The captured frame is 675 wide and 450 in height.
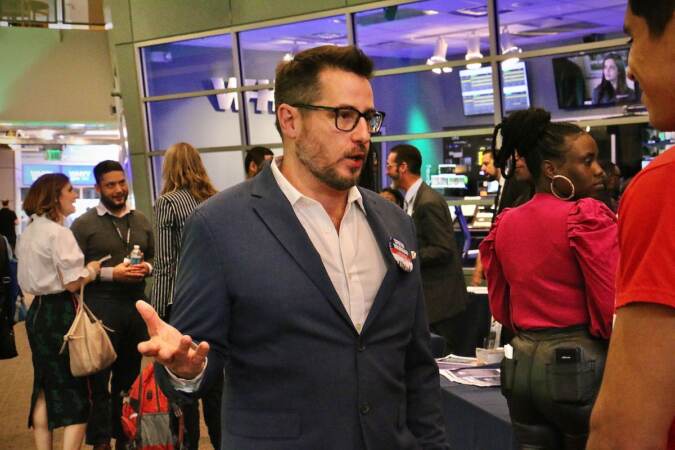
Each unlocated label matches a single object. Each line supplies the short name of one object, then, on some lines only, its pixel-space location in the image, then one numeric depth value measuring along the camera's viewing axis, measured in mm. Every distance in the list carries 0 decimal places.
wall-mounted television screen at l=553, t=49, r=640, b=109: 8422
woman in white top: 4992
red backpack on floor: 4090
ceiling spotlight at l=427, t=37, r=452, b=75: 9516
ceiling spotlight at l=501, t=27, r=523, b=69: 8969
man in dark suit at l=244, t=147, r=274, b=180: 5875
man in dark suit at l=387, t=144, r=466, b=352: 6090
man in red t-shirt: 1218
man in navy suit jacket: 2002
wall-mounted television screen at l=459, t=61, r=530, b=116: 9016
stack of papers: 3840
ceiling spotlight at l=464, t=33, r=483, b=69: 9219
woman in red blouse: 2854
